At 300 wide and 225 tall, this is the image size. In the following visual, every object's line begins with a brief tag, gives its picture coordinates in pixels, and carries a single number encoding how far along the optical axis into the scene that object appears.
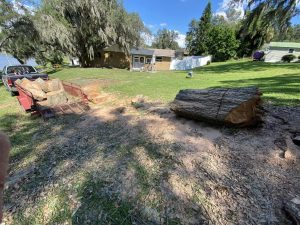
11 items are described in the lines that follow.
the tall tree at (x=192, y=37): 30.89
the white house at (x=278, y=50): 21.04
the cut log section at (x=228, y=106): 2.73
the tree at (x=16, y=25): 11.30
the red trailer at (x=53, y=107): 4.60
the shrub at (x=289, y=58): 18.46
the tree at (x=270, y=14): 10.37
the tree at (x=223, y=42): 22.99
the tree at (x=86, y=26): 13.32
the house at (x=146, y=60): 20.56
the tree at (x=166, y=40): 45.00
